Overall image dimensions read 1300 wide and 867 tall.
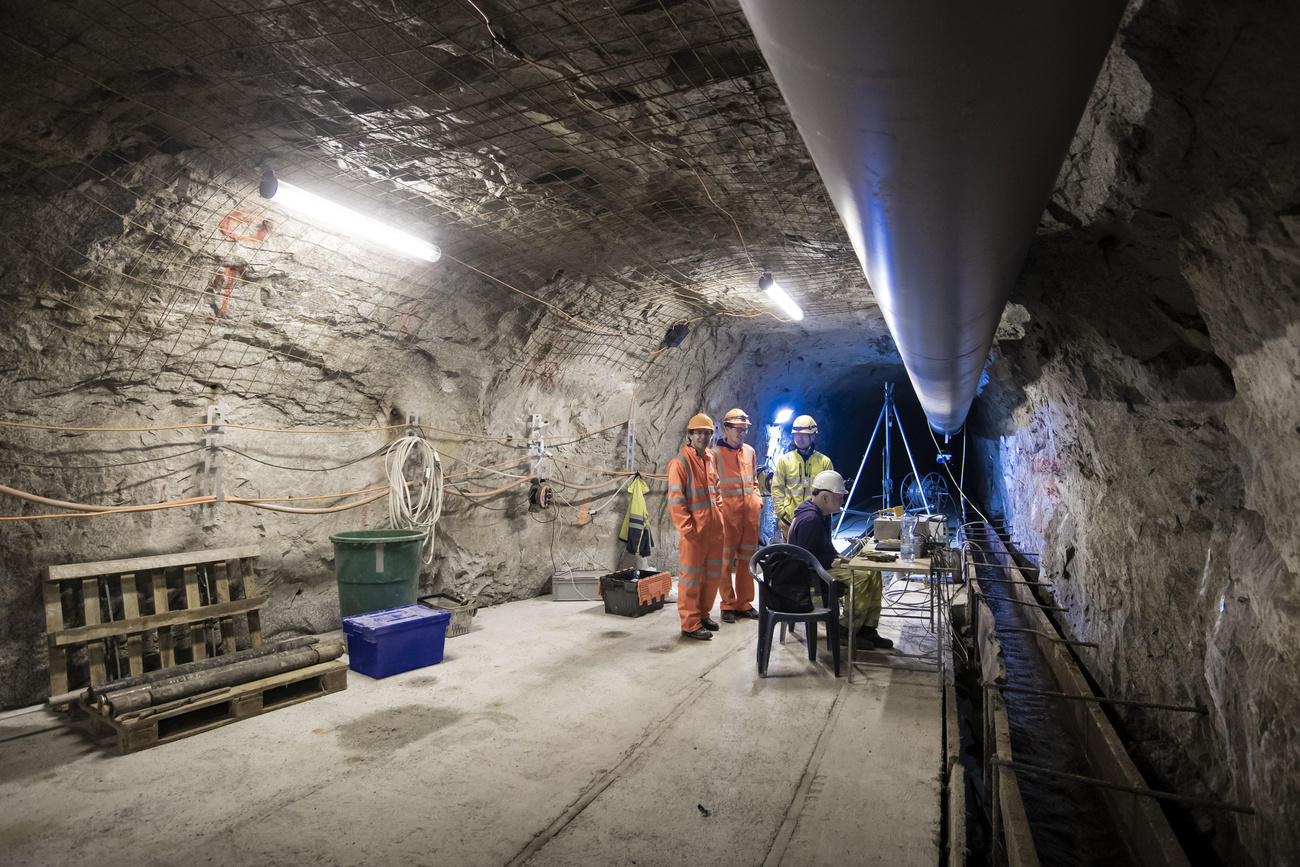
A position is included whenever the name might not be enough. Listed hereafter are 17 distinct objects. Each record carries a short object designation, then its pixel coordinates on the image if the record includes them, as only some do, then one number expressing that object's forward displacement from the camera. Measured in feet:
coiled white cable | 19.92
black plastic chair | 15.62
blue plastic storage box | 15.34
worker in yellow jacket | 25.89
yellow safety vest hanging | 27.82
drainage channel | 9.24
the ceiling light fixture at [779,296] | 22.82
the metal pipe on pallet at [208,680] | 11.81
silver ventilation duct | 3.28
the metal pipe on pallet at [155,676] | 12.53
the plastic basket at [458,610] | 19.19
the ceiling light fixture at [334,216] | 13.17
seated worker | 17.02
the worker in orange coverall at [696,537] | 18.79
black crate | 21.65
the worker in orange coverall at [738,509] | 20.48
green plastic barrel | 17.16
